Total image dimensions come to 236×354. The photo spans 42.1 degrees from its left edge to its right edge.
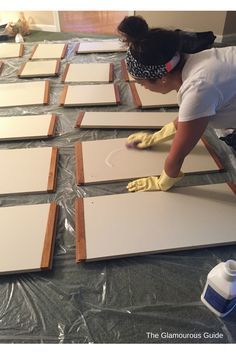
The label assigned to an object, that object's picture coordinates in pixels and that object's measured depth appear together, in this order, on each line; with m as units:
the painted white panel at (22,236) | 1.15
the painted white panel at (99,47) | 3.08
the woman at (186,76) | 1.09
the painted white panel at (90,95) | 2.19
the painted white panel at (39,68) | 2.61
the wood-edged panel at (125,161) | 1.57
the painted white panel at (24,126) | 1.86
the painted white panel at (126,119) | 1.94
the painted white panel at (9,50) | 3.01
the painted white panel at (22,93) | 2.23
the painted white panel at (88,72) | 2.53
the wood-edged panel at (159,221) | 1.20
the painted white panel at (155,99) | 2.17
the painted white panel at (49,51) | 2.97
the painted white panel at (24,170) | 1.51
